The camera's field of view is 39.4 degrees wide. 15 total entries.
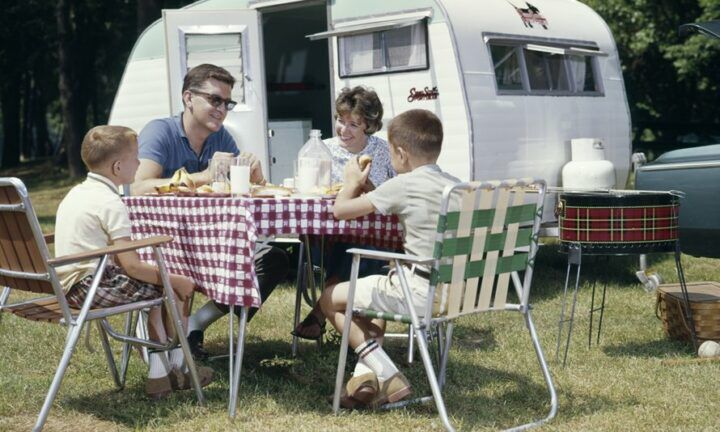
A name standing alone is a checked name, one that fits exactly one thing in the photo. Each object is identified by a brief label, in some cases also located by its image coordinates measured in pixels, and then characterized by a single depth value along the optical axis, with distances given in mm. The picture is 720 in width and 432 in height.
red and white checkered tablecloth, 3996
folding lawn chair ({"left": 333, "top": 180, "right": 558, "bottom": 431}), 3703
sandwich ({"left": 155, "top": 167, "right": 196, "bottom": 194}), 4535
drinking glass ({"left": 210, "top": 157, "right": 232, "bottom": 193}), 4559
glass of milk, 4312
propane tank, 8008
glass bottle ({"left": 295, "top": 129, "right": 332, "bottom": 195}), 4535
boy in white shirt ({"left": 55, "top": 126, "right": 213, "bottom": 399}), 4012
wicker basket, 5355
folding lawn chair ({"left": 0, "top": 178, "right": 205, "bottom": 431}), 3676
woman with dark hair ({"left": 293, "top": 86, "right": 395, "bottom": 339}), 5043
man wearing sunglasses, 5059
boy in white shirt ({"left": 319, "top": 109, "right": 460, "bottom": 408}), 3982
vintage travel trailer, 7406
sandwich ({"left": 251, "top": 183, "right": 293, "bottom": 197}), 4340
